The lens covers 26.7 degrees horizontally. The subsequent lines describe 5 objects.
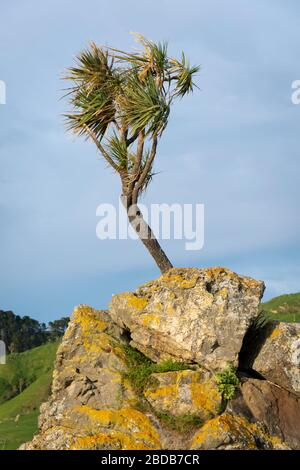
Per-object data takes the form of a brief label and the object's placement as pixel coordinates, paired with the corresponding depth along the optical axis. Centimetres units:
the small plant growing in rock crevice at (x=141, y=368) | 1961
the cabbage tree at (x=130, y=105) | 2520
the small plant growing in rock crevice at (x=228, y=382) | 1894
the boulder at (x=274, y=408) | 1916
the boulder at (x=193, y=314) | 1983
